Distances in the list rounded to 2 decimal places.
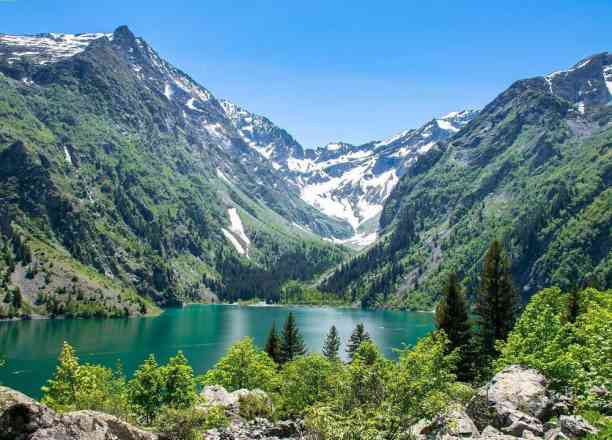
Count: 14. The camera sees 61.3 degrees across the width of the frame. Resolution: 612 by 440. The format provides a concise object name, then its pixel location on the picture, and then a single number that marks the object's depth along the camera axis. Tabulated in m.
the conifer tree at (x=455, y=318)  61.50
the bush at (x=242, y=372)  64.06
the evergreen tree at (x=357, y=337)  107.20
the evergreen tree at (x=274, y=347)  93.50
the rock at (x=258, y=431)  32.69
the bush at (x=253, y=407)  41.78
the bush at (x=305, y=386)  45.88
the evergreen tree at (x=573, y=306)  61.40
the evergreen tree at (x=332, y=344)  101.96
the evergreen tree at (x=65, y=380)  56.72
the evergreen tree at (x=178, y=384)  46.44
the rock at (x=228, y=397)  40.88
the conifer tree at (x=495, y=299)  63.69
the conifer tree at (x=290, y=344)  96.50
